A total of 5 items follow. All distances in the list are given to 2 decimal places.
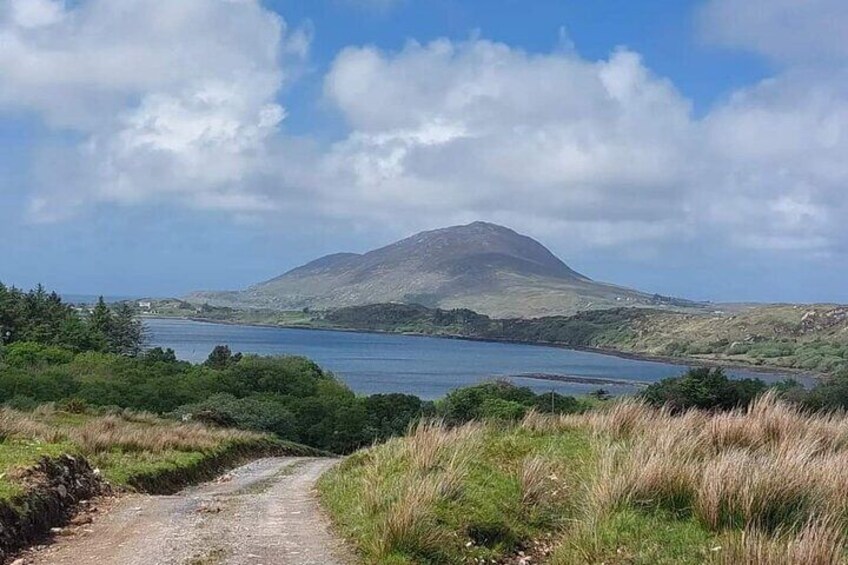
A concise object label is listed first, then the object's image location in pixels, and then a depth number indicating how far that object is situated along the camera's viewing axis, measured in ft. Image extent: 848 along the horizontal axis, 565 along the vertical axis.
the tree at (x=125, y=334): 402.11
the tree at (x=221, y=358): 358.74
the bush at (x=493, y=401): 199.82
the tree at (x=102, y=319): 391.86
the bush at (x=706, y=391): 125.70
